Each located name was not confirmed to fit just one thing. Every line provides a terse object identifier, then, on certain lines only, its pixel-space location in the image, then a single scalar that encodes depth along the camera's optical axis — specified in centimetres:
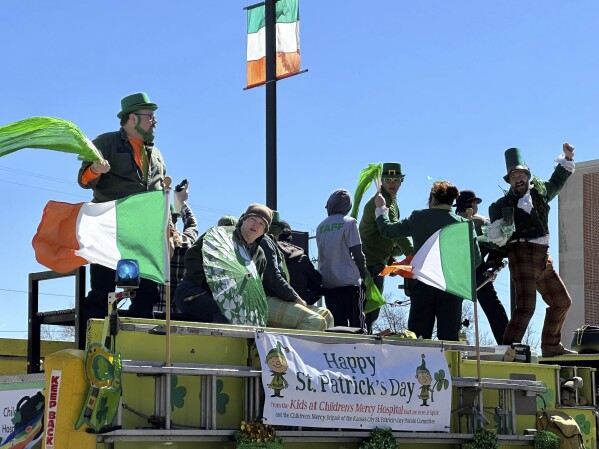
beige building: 3750
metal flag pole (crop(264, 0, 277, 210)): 1069
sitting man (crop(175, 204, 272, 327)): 758
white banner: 682
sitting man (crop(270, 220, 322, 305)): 960
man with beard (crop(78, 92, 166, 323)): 772
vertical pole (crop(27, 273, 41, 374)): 724
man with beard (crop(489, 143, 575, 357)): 966
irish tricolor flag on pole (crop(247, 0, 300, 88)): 1140
